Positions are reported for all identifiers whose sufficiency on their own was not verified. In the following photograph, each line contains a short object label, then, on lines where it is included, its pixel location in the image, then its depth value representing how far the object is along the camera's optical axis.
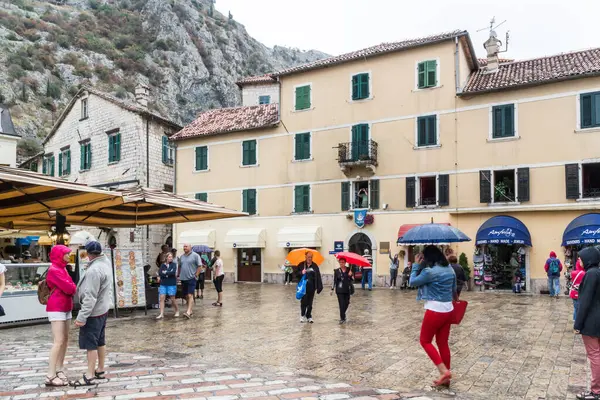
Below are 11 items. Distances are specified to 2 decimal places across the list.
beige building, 21.91
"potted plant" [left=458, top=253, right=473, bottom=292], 22.88
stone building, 31.95
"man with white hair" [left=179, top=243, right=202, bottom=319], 13.27
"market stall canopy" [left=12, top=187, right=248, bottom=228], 12.77
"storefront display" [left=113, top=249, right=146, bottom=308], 13.25
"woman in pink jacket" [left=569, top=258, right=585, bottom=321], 9.67
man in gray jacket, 6.29
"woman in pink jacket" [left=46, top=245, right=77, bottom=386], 6.38
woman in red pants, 6.26
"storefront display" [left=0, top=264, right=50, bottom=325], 11.71
